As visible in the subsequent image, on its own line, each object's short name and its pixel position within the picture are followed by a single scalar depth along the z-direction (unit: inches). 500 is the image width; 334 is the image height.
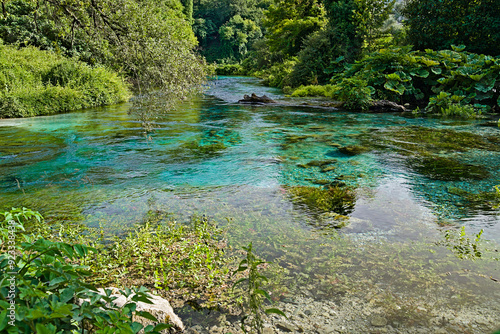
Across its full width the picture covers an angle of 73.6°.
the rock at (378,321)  107.3
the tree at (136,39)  258.5
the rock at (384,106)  576.5
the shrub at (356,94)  577.6
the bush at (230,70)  2054.6
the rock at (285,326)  105.3
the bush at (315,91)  747.5
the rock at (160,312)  98.7
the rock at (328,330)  104.3
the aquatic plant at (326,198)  203.4
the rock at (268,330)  104.2
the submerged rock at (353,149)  328.5
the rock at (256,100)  696.4
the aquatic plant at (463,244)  149.3
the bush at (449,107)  501.7
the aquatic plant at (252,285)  77.2
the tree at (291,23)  1082.7
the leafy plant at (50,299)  53.8
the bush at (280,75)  975.9
